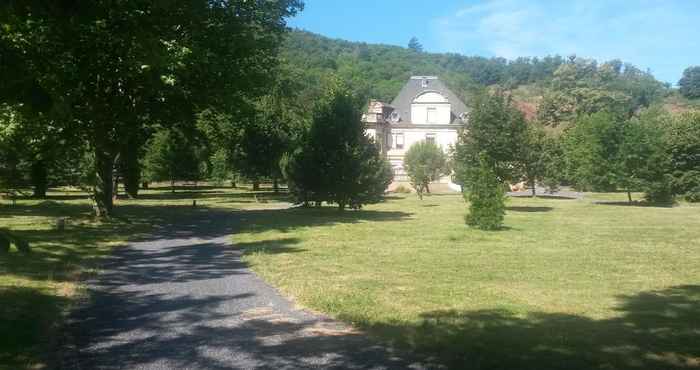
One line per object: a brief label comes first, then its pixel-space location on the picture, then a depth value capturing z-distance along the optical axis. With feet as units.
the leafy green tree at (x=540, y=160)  111.86
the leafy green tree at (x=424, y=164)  150.71
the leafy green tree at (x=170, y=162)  152.97
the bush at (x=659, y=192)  128.77
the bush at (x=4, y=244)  11.80
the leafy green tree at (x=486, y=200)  66.08
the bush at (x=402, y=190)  185.46
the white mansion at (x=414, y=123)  206.11
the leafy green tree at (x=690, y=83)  371.56
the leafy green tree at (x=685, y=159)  129.90
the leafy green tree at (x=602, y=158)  130.62
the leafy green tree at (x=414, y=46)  551.92
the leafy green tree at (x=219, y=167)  166.98
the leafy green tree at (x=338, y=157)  90.02
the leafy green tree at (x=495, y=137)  106.83
